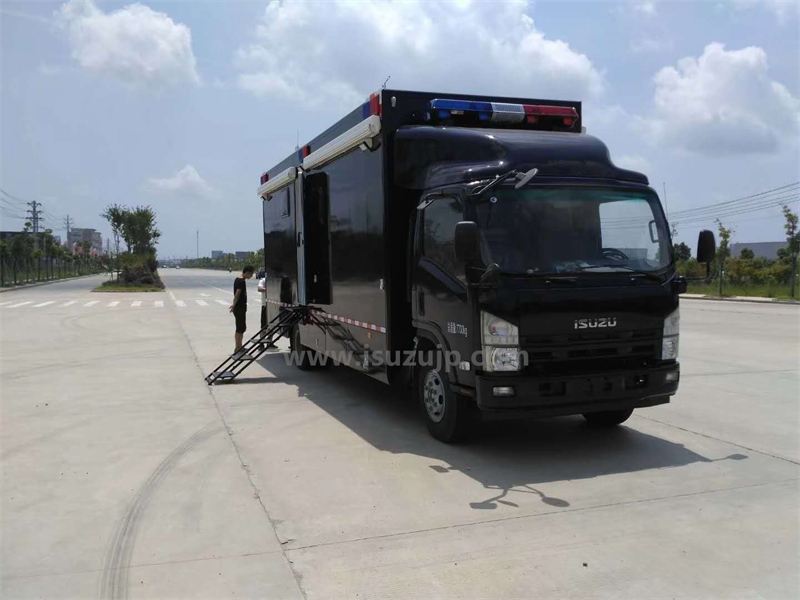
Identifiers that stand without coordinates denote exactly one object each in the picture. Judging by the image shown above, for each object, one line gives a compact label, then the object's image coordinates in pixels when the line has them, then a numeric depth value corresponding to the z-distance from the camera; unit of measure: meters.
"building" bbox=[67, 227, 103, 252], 185.61
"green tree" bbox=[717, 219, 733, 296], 37.09
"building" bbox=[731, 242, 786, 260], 90.92
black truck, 5.78
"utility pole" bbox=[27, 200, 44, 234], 82.64
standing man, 12.94
